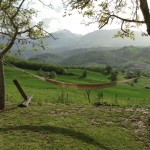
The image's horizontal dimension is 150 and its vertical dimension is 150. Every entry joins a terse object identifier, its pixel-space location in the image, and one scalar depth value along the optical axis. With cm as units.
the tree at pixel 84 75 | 7481
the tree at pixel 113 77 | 7761
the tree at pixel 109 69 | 9104
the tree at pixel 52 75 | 6610
